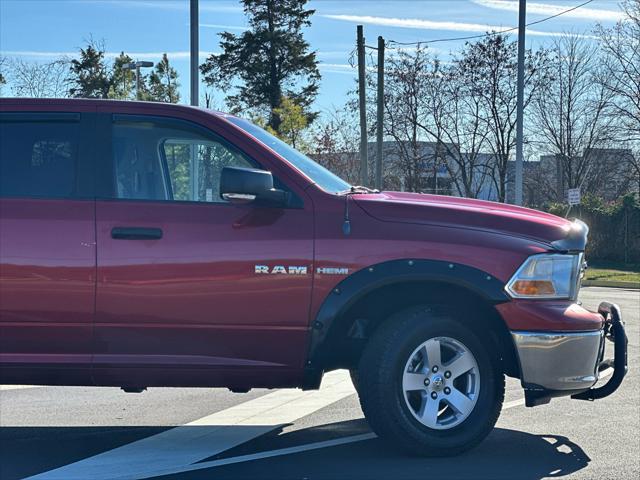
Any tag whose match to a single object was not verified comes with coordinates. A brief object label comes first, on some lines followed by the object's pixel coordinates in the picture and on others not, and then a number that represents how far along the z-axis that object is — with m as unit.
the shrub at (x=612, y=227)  33.22
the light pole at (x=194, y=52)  15.67
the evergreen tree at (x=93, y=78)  34.53
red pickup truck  4.95
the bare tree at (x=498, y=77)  38.47
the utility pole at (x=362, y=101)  29.73
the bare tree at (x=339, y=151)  44.12
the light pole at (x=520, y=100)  22.48
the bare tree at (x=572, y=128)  39.81
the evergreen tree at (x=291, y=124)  36.16
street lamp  23.73
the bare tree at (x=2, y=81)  26.03
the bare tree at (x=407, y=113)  39.94
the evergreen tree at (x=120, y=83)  31.61
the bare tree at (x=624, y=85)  36.91
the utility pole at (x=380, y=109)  30.88
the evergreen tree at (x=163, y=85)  36.56
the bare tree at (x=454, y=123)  39.50
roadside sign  26.14
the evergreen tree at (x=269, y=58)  48.50
